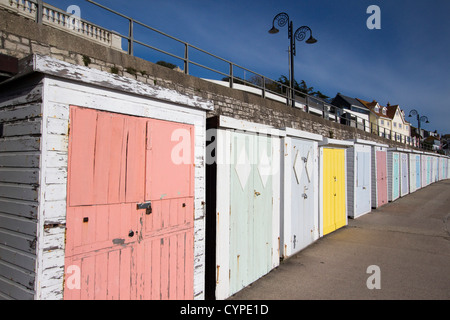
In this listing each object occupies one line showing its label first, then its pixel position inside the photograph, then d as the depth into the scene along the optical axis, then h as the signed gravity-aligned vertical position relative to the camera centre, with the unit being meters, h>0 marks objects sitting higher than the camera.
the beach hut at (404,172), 14.72 -0.06
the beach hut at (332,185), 6.89 -0.40
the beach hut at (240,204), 3.64 -0.51
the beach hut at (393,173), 13.12 -0.11
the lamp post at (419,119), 33.21 +6.41
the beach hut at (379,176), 11.31 -0.22
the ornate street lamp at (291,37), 12.70 +6.31
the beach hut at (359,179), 9.28 -0.28
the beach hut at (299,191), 5.21 -0.44
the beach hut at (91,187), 2.04 -0.15
